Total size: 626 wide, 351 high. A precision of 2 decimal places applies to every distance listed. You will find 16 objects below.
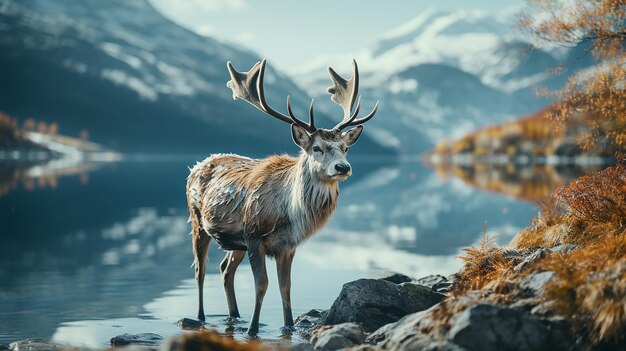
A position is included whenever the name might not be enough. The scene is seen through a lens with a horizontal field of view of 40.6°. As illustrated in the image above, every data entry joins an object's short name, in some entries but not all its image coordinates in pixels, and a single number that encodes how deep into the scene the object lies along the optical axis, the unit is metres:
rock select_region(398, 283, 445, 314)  15.82
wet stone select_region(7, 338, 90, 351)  13.49
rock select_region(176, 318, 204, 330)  16.78
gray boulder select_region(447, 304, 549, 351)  10.94
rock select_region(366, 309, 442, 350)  11.39
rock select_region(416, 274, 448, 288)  19.09
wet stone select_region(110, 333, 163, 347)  14.80
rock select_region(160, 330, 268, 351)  9.60
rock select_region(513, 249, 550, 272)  13.91
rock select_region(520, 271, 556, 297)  12.39
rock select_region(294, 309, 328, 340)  15.92
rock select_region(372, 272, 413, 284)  19.62
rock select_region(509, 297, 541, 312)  11.98
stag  15.83
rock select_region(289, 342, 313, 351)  12.73
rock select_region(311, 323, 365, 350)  12.73
